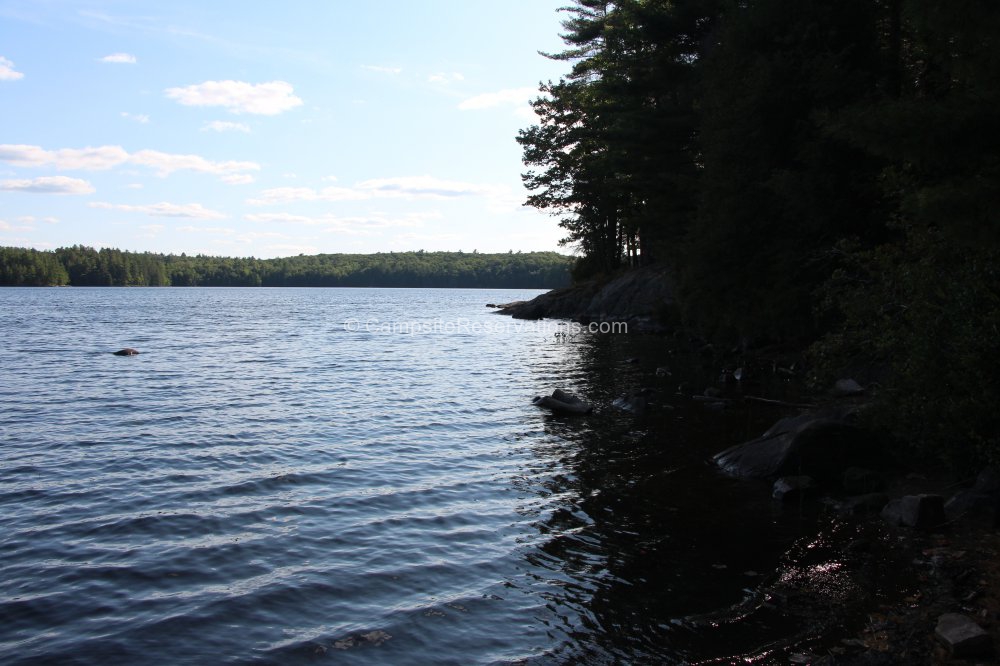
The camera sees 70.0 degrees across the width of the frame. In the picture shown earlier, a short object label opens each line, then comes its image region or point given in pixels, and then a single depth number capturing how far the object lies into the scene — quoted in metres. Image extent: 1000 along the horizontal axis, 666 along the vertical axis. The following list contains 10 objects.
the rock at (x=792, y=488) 12.09
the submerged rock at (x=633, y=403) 20.55
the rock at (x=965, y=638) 6.44
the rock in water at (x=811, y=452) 13.12
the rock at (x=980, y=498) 10.21
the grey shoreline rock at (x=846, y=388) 19.08
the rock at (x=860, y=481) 12.36
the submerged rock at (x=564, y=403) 20.38
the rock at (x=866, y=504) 11.34
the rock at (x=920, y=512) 10.21
